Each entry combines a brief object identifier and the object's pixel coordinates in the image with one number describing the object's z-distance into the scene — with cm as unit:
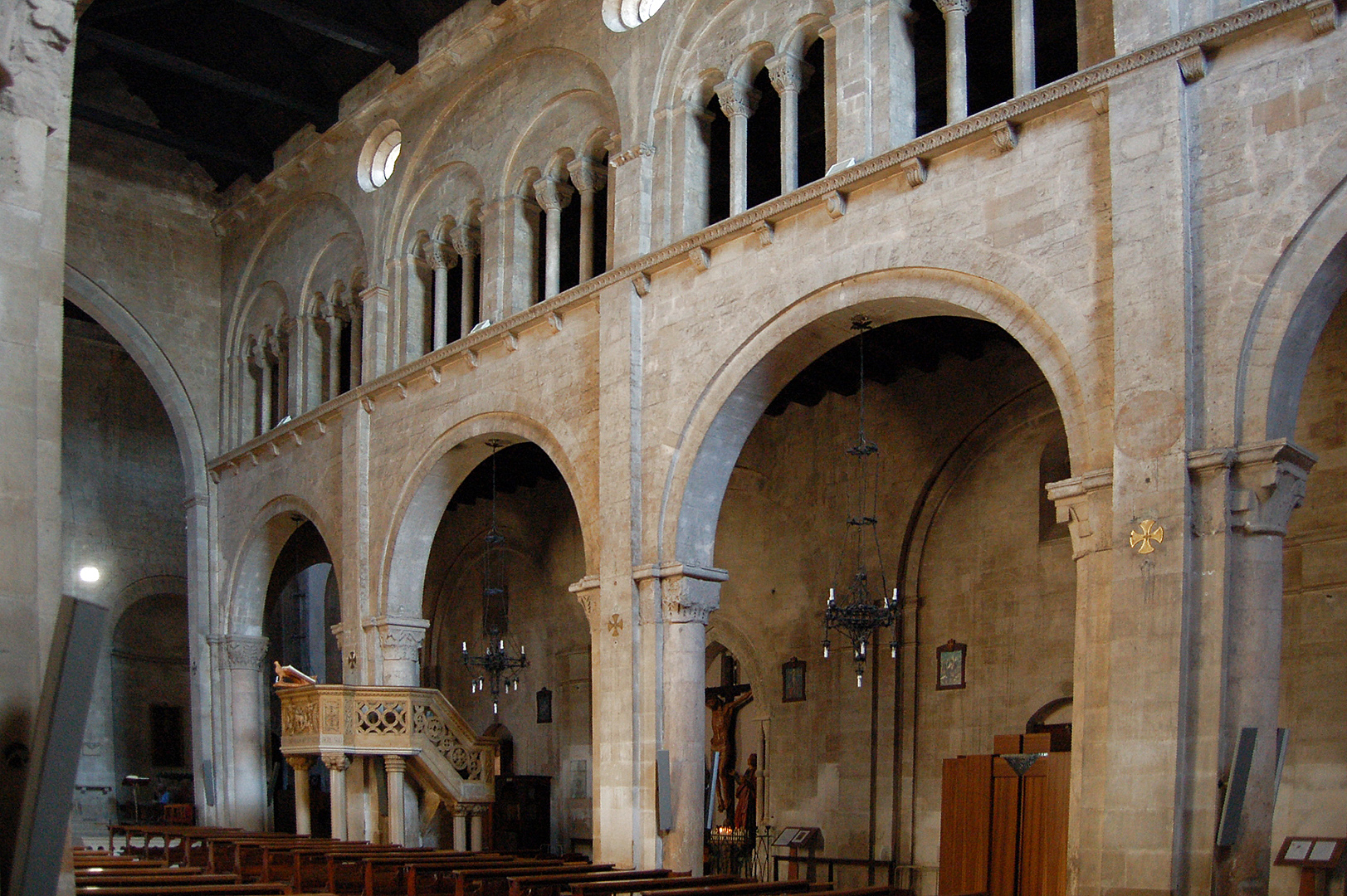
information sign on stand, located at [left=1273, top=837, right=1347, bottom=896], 1144
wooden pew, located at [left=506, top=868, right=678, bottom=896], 1105
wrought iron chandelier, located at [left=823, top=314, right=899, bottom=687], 1405
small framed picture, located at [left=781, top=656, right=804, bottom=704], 1884
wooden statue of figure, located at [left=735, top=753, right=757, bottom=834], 2023
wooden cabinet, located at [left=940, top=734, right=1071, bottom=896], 1235
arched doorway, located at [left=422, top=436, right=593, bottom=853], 2255
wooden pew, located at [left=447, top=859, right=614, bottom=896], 1138
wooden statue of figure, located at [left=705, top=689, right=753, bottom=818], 2130
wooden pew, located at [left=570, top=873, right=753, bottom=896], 973
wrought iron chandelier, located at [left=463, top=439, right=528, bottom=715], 1980
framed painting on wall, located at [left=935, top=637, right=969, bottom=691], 1711
